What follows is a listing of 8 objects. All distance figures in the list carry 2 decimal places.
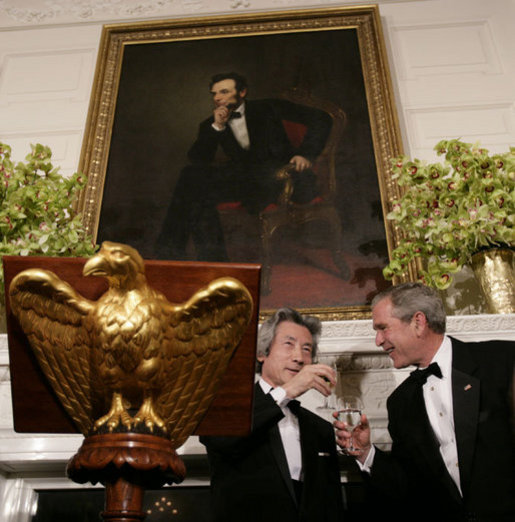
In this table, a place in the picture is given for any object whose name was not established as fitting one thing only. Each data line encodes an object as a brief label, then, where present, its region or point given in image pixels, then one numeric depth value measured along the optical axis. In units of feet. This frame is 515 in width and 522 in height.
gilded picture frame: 10.54
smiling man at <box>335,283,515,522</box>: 5.97
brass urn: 8.44
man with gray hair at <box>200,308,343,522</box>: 6.12
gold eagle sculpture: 3.32
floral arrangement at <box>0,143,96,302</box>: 9.05
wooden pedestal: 3.05
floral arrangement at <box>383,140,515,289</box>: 8.62
